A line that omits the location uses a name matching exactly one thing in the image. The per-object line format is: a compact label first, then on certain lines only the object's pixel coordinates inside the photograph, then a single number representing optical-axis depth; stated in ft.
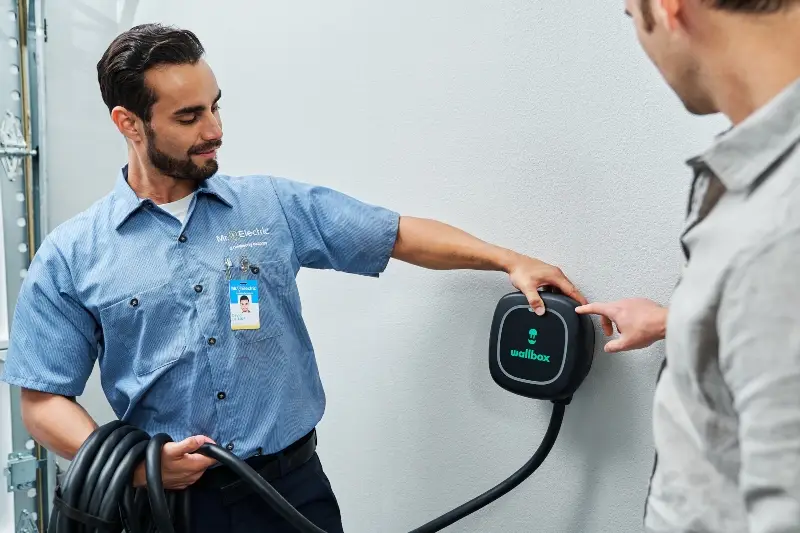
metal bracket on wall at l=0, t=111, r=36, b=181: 5.85
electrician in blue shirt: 4.04
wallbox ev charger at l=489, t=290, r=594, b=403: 3.41
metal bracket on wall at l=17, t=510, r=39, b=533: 6.06
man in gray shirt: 1.53
